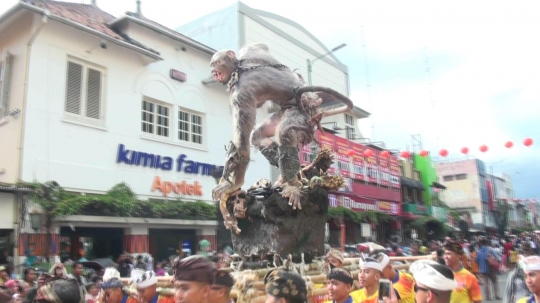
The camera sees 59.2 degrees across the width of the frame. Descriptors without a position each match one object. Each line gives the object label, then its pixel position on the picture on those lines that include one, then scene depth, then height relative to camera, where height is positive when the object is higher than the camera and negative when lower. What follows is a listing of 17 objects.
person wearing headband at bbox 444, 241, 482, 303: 4.38 -0.48
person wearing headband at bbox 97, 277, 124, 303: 4.37 -0.48
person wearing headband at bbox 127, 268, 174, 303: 3.98 -0.40
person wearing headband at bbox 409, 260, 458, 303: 2.67 -0.31
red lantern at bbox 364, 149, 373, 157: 24.23 +3.94
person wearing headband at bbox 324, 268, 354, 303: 3.54 -0.40
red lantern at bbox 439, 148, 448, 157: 15.18 +2.40
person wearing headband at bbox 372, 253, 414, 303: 3.86 -0.44
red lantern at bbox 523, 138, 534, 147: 12.99 +2.25
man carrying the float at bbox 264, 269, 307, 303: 2.37 -0.28
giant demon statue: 5.12 +1.35
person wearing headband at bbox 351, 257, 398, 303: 3.70 -0.36
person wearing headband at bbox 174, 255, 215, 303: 2.51 -0.23
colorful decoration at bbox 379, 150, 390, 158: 26.96 +4.33
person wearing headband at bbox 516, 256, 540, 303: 3.21 -0.33
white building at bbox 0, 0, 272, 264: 11.99 +3.49
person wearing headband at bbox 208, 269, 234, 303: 2.68 -0.30
